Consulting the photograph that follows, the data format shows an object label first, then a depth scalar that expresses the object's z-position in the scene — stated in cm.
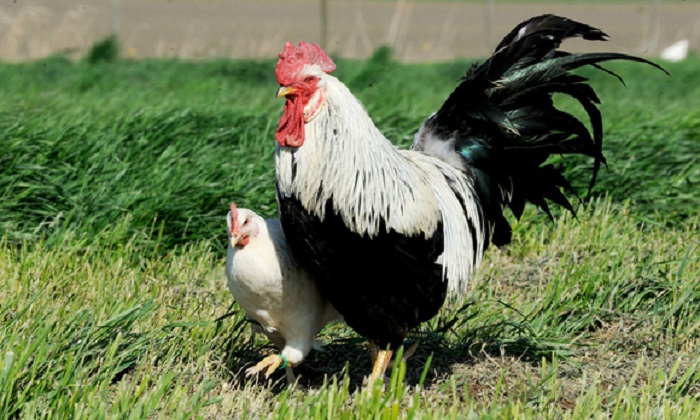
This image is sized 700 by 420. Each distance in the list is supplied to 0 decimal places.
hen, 695
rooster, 691
